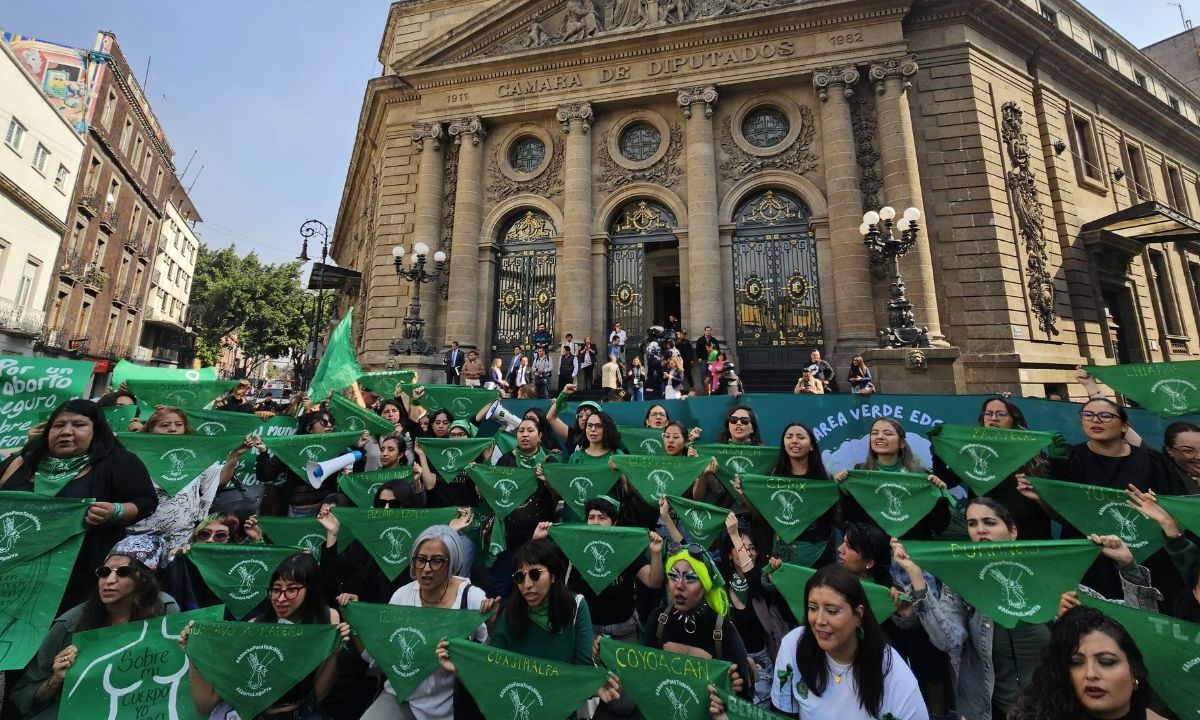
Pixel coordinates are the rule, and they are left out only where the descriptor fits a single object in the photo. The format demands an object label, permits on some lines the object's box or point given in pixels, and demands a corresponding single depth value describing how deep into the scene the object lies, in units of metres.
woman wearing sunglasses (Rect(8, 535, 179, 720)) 3.29
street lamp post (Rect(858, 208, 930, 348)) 13.41
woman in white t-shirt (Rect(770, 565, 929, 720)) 2.66
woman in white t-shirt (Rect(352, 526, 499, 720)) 3.49
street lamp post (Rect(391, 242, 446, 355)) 17.11
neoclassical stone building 16.19
